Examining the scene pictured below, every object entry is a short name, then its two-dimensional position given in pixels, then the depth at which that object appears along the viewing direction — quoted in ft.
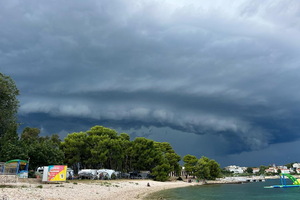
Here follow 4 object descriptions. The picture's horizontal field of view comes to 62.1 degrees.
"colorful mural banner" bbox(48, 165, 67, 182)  135.62
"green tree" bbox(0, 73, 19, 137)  142.06
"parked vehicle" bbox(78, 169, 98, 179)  211.82
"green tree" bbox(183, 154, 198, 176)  342.64
